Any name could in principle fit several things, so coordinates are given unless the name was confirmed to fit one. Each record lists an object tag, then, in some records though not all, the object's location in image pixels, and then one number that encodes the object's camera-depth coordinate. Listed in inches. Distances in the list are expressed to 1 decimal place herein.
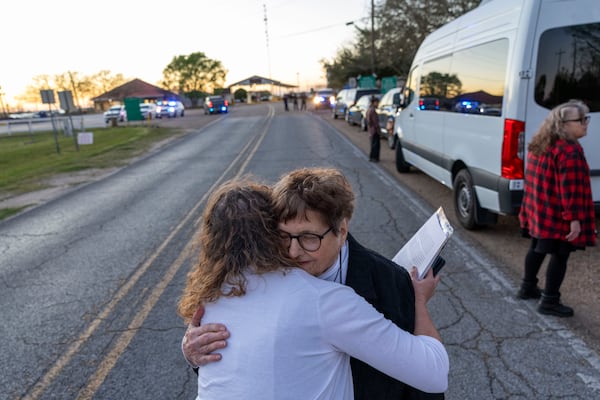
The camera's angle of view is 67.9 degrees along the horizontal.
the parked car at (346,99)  956.6
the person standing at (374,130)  466.0
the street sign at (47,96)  727.1
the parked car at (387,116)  546.6
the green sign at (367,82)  1520.7
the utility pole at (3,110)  3597.9
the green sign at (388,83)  1477.6
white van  179.2
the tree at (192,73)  3663.9
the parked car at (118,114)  1545.3
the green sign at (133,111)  1441.9
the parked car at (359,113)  792.9
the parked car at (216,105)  1737.2
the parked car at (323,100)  1652.3
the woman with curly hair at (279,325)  48.9
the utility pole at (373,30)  1212.2
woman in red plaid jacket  135.6
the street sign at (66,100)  738.8
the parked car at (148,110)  1581.6
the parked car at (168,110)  1716.3
